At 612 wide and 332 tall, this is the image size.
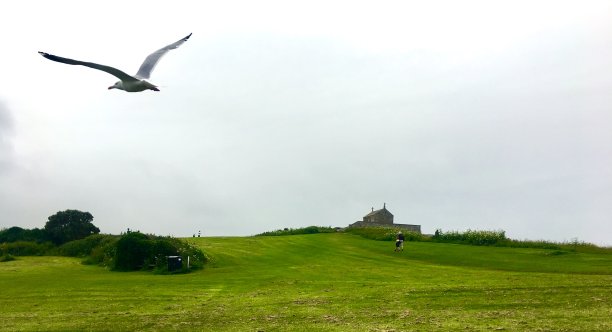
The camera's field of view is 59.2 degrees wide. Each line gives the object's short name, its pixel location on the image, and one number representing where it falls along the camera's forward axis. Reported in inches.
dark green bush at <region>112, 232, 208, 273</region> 1354.6
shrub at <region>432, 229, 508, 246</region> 1718.8
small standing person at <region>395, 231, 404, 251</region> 1562.5
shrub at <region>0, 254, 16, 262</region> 1685.5
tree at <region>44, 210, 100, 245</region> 2105.1
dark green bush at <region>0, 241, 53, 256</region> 1845.5
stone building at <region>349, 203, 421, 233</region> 3324.3
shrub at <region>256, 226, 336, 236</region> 2495.1
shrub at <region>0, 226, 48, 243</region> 2089.1
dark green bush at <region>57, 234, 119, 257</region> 1743.4
